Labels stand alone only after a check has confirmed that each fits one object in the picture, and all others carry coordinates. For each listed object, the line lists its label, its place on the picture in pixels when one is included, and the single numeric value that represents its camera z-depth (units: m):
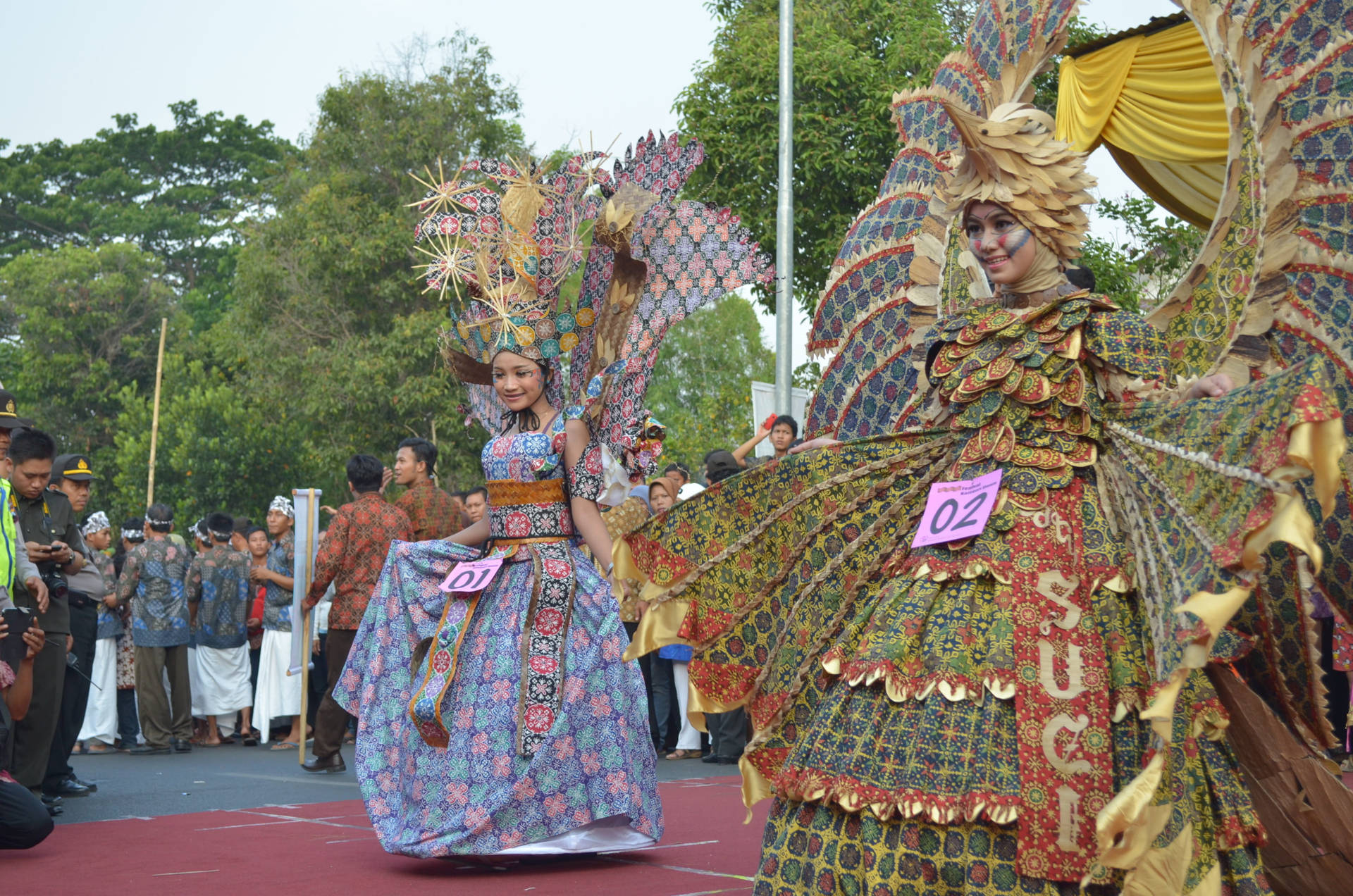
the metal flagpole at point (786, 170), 13.98
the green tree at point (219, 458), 28.64
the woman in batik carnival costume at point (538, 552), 4.96
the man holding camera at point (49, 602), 6.73
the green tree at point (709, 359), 48.91
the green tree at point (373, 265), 22.34
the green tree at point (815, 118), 15.65
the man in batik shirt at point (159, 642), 10.69
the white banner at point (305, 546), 8.02
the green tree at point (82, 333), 37.91
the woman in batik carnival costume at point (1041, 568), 2.91
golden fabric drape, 5.39
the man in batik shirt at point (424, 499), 8.06
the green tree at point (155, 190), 53.66
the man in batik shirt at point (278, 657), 11.10
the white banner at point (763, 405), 11.28
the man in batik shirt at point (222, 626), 11.23
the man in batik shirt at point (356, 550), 8.33
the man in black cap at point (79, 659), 7.65
